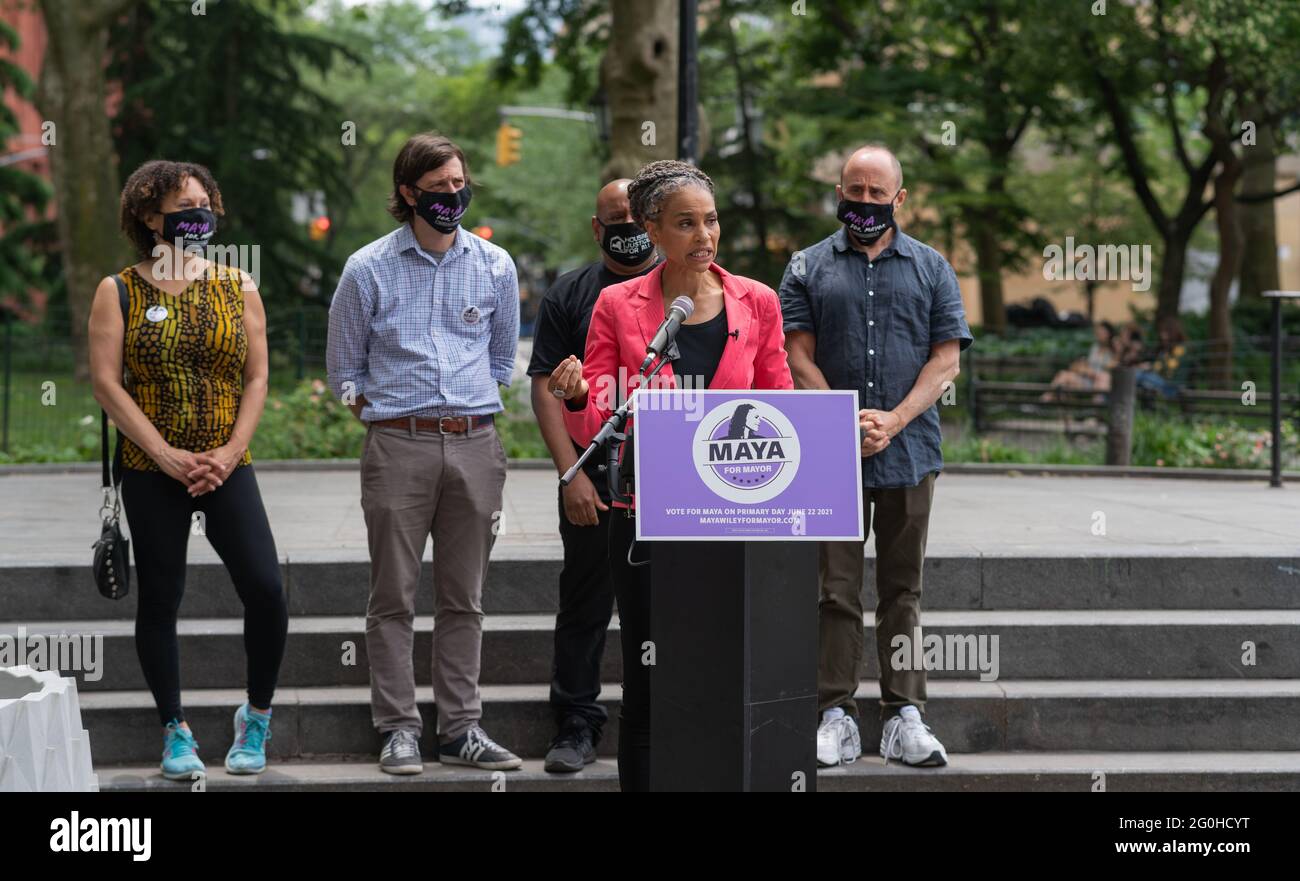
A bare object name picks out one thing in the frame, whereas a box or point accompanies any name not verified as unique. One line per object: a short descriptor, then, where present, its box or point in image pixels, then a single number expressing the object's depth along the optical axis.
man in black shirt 5.60
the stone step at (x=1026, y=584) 6.63
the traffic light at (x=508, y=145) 30.64
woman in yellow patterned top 5.36
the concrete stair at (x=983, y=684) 5.81
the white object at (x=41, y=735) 3.64
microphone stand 4.23
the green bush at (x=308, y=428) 13.20
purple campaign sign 4.10
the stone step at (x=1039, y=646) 6.34
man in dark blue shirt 5.66
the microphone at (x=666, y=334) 4.22
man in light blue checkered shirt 5.58
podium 4.11
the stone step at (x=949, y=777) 5.60
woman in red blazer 4.54
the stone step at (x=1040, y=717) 6.00
